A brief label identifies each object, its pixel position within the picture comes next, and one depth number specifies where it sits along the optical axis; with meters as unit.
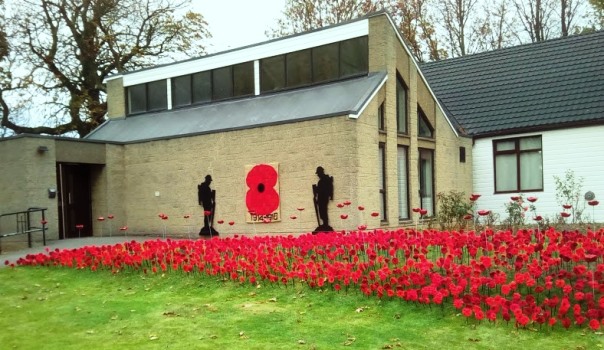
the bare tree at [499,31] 37.03
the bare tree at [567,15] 35.88
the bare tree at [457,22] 37.06
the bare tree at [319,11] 36.12
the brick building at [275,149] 17.14
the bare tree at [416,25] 37.03
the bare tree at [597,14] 33.81
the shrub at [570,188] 20.22
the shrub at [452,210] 16.48
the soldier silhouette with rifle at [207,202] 19.08
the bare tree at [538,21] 36.12
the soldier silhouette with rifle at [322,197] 16.69
